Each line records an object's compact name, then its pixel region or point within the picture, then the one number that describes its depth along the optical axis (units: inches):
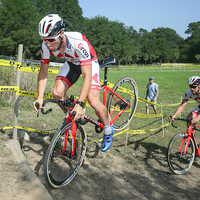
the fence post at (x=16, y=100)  152.7
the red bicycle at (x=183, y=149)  200.2
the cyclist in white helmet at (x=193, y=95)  197.0
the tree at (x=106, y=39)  2982.3
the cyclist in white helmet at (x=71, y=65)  105.0
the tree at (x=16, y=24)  2042.3
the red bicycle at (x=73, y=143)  110.8
